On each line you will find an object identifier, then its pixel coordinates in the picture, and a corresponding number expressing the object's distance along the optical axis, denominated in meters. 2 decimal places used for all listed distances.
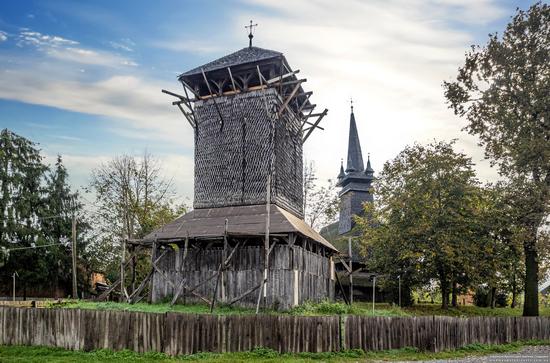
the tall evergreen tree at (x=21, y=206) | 38.34
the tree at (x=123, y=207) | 39.44
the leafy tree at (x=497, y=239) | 26.33
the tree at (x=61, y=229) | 40.50
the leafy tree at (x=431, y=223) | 29.61
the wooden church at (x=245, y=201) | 22.61
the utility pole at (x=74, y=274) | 30.44
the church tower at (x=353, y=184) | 54.59
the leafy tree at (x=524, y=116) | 24.80
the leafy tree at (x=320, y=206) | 46.72
